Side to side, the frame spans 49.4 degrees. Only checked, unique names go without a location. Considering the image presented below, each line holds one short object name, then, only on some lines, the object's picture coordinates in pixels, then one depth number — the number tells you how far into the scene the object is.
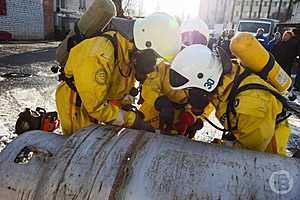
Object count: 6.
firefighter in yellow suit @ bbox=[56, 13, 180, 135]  2.37
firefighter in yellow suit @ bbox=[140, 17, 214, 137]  3.07
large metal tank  1.50
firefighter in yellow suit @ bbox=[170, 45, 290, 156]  2.14
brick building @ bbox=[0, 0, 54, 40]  18.05
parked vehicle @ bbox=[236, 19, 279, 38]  15.30
